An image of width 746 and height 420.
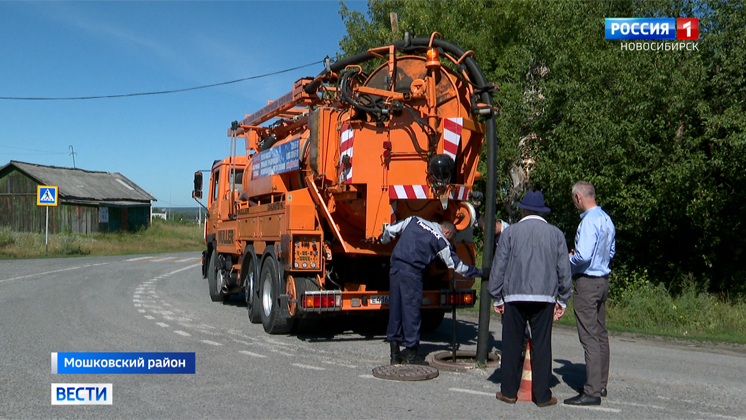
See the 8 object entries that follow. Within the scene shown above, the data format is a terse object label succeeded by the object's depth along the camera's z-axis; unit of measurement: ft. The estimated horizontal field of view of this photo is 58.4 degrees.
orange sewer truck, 26.61
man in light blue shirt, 18.97
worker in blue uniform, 23.71
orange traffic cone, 18.85
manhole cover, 21.43
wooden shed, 143.54
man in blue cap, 18.25
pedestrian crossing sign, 111.96
